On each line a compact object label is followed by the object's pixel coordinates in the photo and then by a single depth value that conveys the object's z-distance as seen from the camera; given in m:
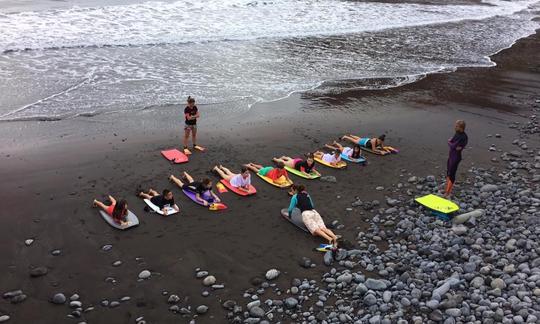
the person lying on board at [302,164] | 14.33
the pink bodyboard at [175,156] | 14.65
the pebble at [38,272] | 9.35
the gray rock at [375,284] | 9.02
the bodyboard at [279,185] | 13.63
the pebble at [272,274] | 9.56
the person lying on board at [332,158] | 15.13
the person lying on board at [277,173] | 13.77
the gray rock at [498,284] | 8.72
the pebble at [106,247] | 10.30
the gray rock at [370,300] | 8.62
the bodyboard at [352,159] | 15.40
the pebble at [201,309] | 8.57
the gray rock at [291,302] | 8.73
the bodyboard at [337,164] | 15.05
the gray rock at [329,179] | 14.22
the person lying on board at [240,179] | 13.05
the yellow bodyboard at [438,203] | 11.72
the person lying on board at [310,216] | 10.83
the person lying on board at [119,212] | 10.99
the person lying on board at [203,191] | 12.45
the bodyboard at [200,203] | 12.27
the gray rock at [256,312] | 8.50
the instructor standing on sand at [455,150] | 12.47
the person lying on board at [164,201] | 11.90
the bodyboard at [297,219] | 11.40
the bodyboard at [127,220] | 11.05
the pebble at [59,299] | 8.70
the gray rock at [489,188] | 13.05
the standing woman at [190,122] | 15.12
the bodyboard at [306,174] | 14.30
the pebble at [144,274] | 9.48
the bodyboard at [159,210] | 11.80
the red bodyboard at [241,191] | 13.05
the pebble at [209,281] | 9.34
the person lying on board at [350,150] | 15.51
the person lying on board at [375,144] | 15.95
